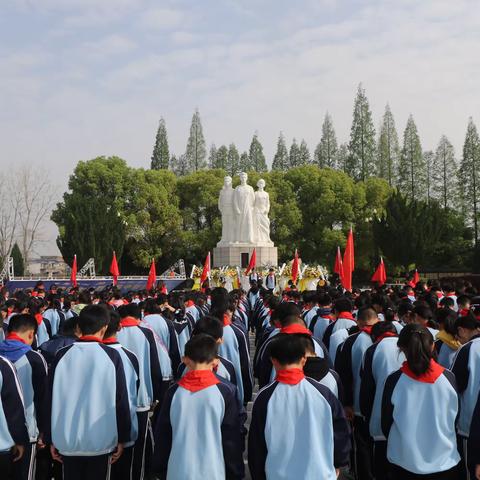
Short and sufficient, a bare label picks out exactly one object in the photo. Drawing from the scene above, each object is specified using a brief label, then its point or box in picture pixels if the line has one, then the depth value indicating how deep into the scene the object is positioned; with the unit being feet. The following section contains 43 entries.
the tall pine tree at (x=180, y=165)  154.10
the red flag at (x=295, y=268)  61.62
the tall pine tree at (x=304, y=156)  161.48
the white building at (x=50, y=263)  246.37
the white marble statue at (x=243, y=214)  93.91
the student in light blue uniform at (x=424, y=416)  10.39
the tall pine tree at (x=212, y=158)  161.18
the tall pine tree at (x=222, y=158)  159.33
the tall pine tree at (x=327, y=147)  152.15
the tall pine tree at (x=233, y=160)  159.43
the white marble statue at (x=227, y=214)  95.25
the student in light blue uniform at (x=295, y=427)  9.12
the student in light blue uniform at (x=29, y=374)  12.92
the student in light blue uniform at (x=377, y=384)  13.24
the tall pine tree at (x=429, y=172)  138.72
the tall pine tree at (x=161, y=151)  150.00
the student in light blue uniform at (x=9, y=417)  11.44
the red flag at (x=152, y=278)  49.83
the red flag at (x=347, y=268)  41.29
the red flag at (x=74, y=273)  53.50
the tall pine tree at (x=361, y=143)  138.10
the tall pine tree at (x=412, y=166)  137.39
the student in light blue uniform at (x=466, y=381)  12.42
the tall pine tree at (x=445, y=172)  135.64
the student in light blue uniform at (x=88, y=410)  11.19
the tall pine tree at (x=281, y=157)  161.58
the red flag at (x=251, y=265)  66.19
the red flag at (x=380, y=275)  43.68
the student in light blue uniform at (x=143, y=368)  14.75
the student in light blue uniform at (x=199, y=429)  9.42
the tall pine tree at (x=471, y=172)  128.77
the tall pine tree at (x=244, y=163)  160.45
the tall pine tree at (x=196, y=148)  152.35
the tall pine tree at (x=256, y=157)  160.66
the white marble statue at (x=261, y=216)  95.71
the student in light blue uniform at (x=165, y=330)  19.49
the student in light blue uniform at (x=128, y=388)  12.35
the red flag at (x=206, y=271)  58.29
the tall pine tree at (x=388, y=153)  141.18
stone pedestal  93.66
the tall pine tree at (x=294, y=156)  161.48
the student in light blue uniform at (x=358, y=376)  15.79
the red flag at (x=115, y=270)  55.12
